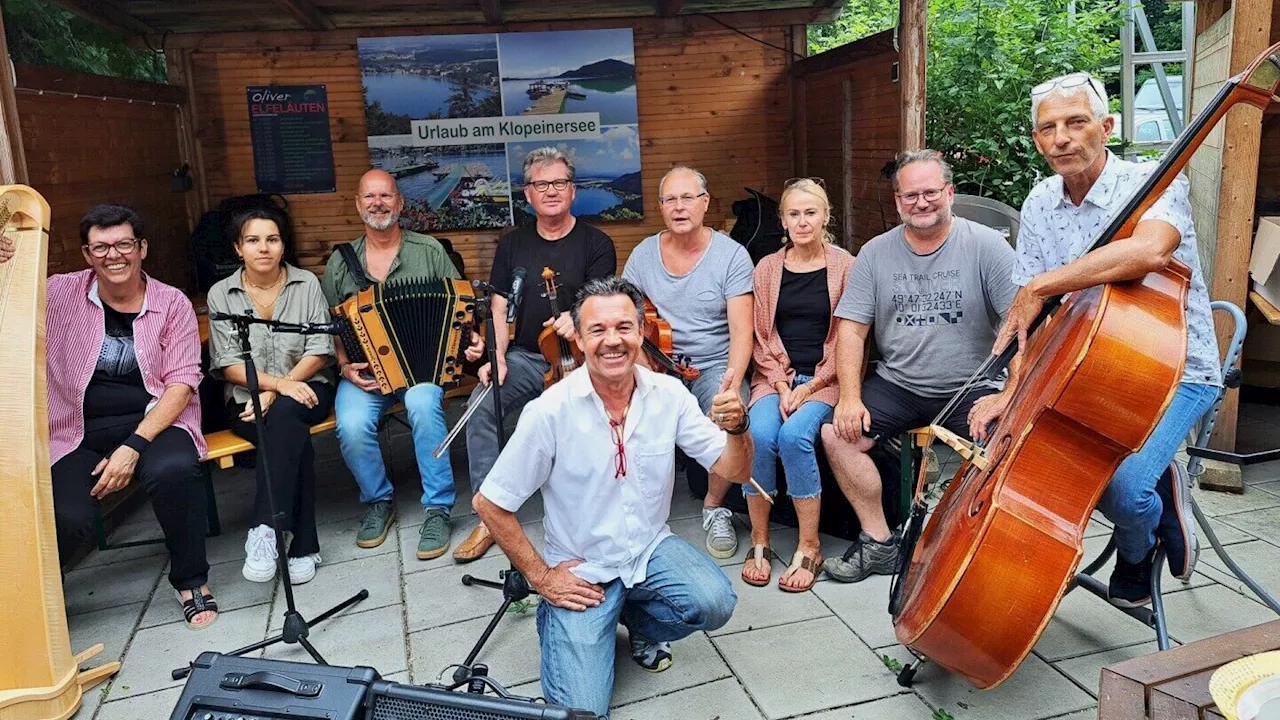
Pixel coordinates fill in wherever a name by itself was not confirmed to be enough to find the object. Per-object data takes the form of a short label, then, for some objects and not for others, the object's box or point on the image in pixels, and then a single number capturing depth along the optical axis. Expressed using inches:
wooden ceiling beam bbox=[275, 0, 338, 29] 205.2
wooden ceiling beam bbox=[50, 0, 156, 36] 195.5
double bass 75.3
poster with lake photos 234.2
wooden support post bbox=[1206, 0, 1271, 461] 139.7
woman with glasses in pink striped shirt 121.6
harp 97.5
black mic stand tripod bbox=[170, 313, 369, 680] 108.9
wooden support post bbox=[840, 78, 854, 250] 207.6
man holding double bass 93.7
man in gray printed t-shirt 123.2
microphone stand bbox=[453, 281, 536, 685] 100.1
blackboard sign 233.3
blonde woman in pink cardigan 126.6
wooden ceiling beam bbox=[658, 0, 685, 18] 225.8
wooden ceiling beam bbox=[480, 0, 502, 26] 216.8
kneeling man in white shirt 93.0
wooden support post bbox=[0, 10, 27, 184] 132.4
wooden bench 136.1
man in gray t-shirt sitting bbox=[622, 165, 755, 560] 141.5
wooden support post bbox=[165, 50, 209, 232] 228.5
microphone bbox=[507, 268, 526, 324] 119.0
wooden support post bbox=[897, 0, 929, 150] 161.0
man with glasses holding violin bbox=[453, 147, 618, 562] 149.1
